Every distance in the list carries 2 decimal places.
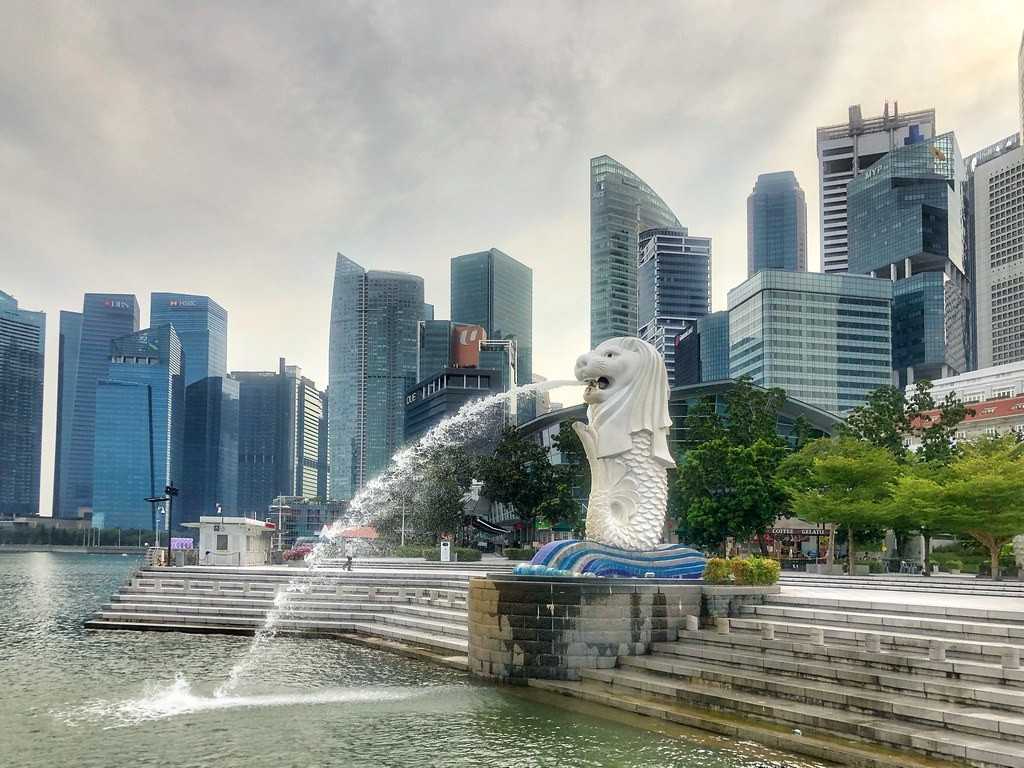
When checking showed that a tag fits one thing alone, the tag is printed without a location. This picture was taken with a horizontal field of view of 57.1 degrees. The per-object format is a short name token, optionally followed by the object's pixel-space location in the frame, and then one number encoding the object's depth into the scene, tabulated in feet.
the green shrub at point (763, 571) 71.67
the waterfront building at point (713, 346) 612.70
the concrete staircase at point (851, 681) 44.32
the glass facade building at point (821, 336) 424.46
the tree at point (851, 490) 128.26
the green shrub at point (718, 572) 72.02
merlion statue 76.64
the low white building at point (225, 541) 152.46
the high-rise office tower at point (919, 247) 529.45
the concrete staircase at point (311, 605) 92.58
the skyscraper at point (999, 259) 563.89
